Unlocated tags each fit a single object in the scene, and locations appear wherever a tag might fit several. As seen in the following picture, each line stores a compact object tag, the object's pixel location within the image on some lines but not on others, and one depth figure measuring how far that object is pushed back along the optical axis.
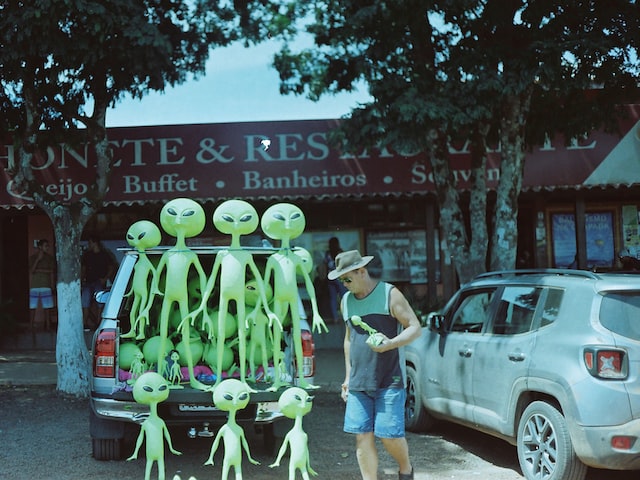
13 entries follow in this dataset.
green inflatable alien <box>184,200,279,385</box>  5.29
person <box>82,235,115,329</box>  13.54
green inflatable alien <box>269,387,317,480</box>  5.04
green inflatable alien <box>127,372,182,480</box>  5.11
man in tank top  5.04
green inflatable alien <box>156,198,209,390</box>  5.41
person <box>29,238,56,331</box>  14.20
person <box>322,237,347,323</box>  14.34
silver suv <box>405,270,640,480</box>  4.89
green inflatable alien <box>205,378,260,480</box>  5.00
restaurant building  12.99
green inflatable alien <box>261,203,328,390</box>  5.44
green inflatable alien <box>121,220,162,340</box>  5.72
